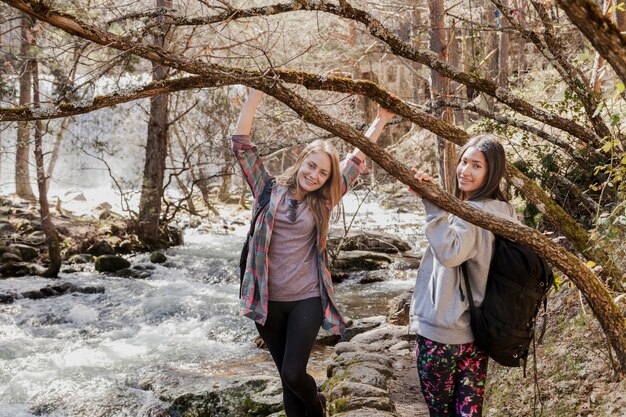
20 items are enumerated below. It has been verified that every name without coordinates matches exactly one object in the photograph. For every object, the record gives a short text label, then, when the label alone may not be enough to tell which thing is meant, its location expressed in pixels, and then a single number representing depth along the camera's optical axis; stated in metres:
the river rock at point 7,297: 9.61
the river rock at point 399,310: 8.66
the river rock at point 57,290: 9.94
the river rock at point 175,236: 14.94
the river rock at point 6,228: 13.34
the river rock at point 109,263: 12.02
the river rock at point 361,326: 7.99
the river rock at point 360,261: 12.24
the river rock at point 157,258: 12.84
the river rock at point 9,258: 11.61
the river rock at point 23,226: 14.05
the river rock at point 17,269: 11.33
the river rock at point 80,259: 12.53
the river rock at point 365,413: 4.14
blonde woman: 3.30
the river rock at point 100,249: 13.23
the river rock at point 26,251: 12.21
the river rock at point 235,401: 5.02
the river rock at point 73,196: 21.65
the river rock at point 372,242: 13.09
